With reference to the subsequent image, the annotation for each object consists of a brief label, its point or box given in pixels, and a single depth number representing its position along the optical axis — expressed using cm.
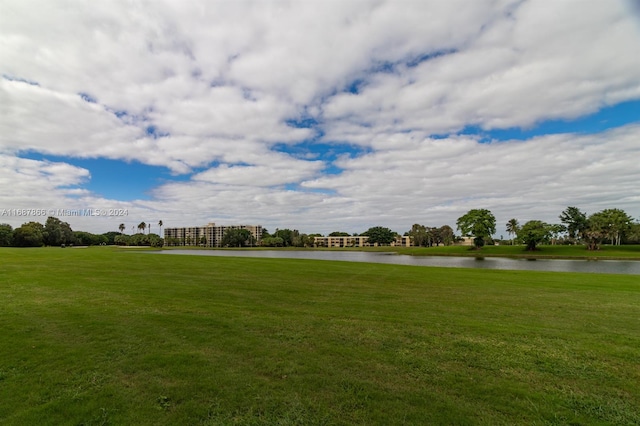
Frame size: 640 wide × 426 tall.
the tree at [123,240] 15850
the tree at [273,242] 17139
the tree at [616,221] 8065
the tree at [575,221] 9166
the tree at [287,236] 18125
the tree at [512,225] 13902
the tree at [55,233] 10592
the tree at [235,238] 16650
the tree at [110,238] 18032
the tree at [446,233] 17005
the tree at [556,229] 8437
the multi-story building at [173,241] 19288
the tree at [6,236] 8612
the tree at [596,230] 8188
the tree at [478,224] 8712
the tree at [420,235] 16190
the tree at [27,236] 8900
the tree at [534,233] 8262
